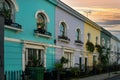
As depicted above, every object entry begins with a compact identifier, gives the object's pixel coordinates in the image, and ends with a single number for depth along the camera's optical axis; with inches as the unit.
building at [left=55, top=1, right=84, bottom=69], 704.4
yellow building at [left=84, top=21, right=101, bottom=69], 955.9
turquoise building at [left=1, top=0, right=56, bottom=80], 471.9
